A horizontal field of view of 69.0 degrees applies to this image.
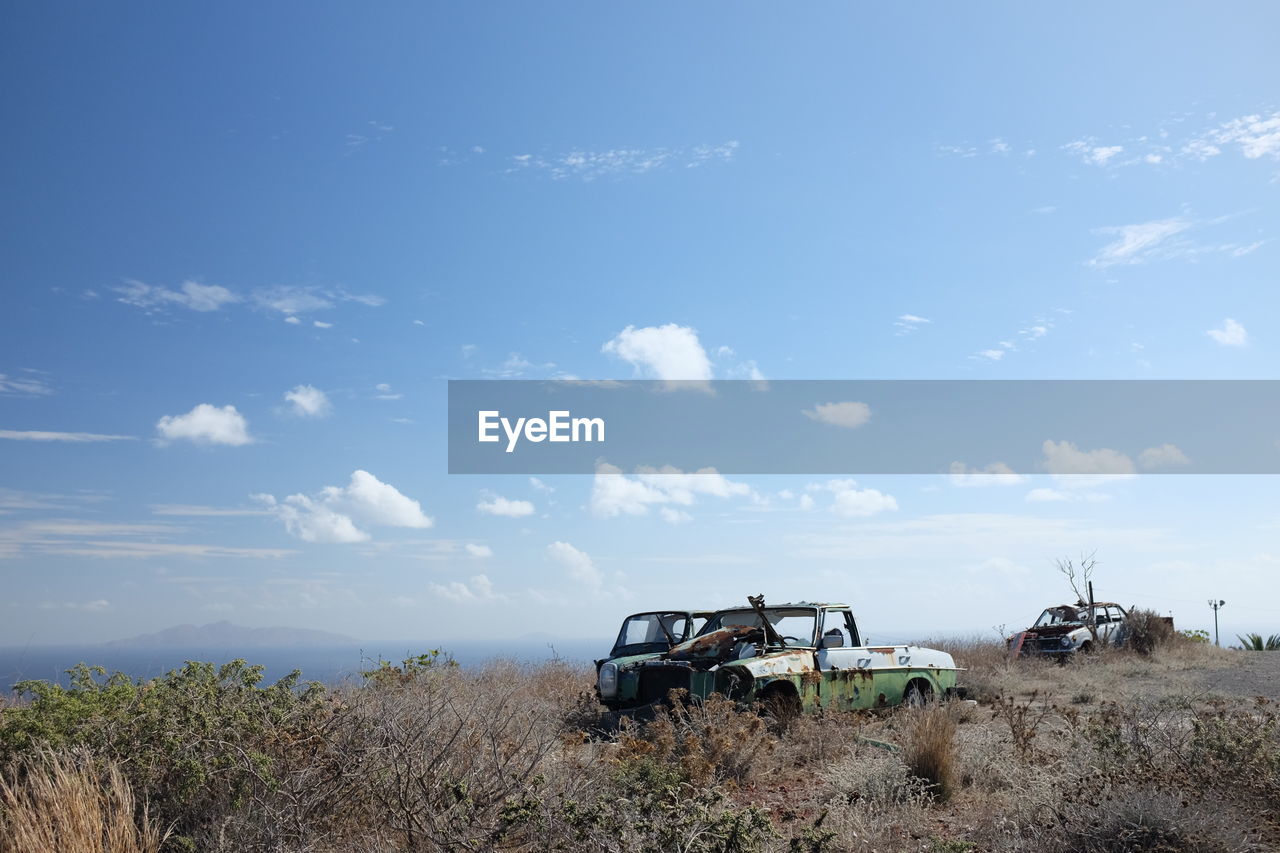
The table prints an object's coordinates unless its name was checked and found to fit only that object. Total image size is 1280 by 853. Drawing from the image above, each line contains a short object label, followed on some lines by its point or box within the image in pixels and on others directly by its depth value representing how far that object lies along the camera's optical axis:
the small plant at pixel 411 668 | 11.72
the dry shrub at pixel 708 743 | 7.61
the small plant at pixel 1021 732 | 7.77
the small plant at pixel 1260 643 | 25.44
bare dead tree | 19.39
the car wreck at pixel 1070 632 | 18.64
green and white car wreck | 10.11
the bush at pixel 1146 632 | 20.02
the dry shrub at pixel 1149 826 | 5.16
